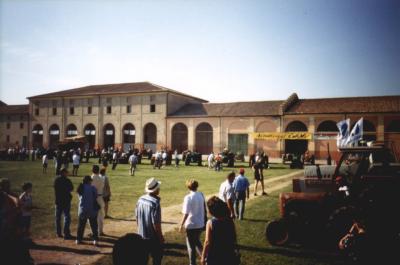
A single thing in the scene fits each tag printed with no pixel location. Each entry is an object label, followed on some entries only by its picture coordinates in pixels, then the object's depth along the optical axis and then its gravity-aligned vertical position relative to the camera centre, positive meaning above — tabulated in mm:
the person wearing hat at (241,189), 8969 -1317
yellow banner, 29112 +1042
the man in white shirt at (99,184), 7359 -1006
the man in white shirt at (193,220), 5129 -1300
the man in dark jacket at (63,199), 7145 -1302
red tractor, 5512 -1243
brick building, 32406 +3551
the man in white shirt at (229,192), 8102 -1280
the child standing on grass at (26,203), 6160 -1246
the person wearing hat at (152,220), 4359 -1113
